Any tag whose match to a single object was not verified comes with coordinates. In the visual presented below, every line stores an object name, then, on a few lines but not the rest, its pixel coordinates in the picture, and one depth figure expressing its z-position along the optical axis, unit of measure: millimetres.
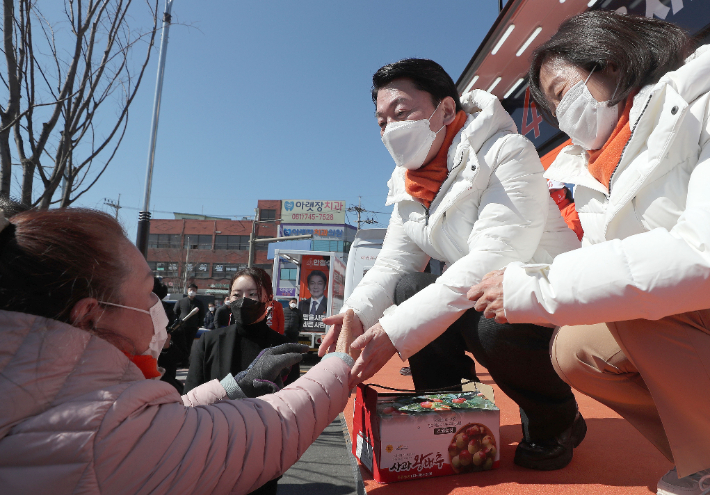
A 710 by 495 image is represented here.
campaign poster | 11508
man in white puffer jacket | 1617
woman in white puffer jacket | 1026
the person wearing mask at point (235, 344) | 2713
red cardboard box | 1513
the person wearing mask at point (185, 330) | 4500
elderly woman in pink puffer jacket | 869
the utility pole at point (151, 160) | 5824
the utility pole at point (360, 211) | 49156
